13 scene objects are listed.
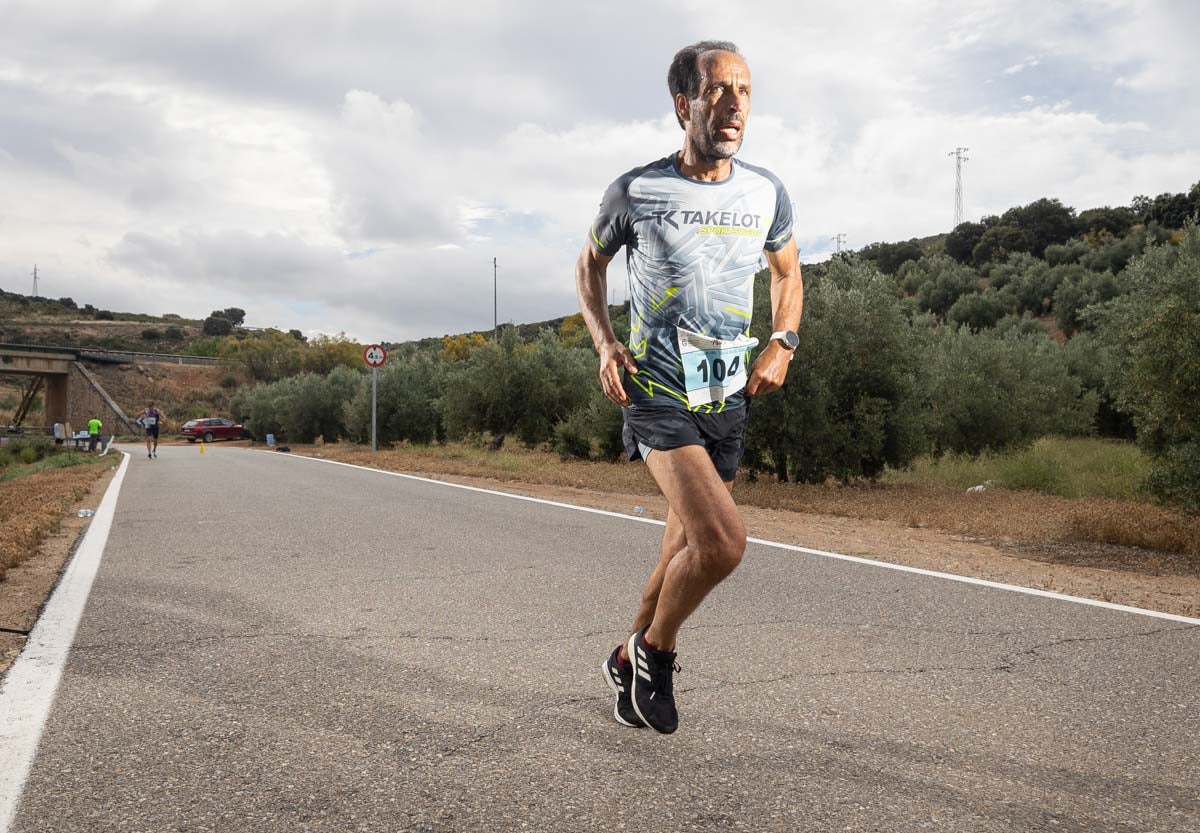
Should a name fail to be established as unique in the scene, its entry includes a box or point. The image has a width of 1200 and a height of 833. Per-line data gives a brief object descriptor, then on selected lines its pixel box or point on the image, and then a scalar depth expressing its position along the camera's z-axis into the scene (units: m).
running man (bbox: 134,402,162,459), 31.98
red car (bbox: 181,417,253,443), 58.56
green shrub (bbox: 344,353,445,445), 40.28
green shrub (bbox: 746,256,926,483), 15.73
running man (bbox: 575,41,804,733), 3.12
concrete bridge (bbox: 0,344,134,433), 79.56
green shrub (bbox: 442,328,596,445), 32.06
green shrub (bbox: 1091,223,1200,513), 10.44
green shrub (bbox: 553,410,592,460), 27.89
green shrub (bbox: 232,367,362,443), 51.44
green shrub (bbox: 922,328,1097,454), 26.17
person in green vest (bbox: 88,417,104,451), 38.30
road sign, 27.23
